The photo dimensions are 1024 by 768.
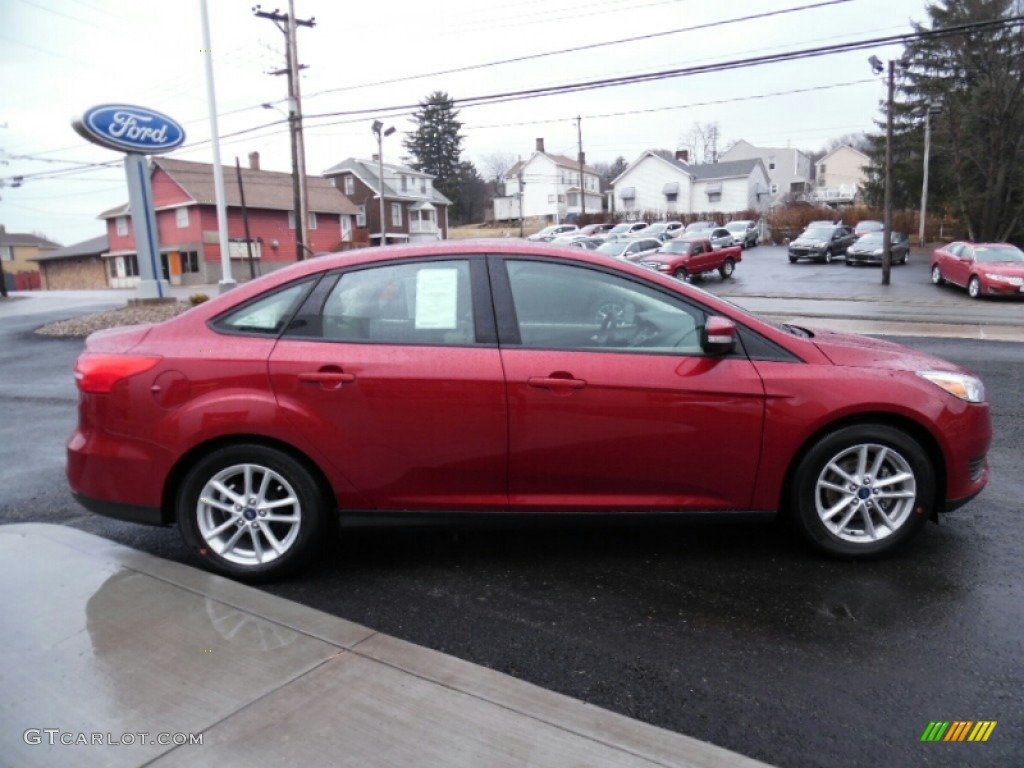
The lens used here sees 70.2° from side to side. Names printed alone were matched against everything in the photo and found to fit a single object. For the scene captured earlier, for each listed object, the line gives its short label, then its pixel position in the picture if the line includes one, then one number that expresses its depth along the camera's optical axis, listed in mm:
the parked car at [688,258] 26594
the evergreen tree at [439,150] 80562
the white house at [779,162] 90250
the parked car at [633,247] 28203
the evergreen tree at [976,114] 33250
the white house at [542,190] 84812
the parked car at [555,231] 49869
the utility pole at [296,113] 26125
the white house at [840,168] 92438
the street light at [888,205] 25484
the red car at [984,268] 20125
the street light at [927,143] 40438
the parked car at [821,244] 35156
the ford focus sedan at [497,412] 3488
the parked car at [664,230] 42903
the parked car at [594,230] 51319
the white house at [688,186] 71938
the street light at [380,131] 41219
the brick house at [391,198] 60375
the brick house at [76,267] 57531
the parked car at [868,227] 42278
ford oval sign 19844
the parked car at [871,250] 32438
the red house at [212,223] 45594
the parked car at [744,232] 46959
